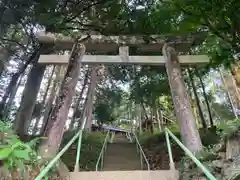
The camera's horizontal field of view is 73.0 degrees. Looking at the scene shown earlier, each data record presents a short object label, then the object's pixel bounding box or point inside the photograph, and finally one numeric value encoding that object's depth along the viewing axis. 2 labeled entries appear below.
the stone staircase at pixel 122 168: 2.24
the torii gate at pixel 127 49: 3.48
